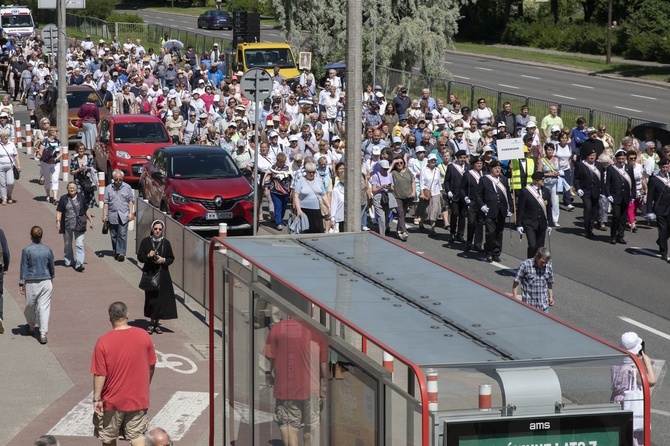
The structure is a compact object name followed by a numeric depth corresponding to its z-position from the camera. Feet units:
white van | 209.36
